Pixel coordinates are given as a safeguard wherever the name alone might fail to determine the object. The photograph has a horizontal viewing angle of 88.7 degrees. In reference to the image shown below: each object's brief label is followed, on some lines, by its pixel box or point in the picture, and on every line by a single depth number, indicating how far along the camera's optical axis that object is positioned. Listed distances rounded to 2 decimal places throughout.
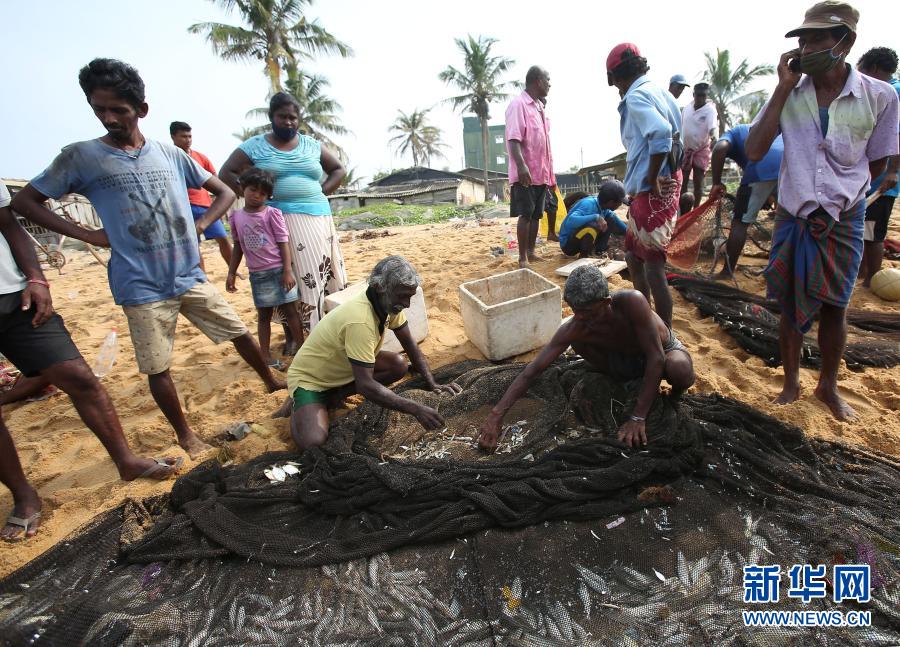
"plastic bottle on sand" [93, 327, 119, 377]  4.32
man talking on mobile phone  2.36
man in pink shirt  5.43
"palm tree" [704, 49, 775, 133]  28.55
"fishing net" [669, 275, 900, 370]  3.30
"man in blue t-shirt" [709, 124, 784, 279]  4.31
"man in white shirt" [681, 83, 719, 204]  6.39
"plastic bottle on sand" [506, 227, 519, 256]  7.18
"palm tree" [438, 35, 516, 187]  29.94
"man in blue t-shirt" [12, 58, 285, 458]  2.39
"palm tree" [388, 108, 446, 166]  40.62
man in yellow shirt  2.56
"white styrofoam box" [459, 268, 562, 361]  3.51
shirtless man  2.37
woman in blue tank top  3.44
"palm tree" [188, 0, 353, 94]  20.27
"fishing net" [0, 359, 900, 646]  1.74
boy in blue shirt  5.84
